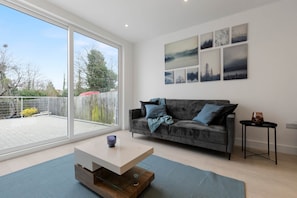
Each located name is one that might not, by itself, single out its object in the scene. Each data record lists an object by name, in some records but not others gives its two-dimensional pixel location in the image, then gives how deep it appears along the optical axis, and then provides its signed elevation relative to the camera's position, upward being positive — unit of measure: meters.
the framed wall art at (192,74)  3.28 +0.53
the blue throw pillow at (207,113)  2.51 -0.28
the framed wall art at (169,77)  3.64 +0.53
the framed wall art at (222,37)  2.92 +1.25
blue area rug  1.43 -0.95
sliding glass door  2.31 +0.31
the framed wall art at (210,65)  3.02 +0.69
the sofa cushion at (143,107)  3.51 -0.23
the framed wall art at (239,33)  2.75 +1.25
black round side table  2.13 -0.41
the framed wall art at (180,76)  3.47 +0.53
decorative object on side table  2.25 -0.32
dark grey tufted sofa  2.19 -0.53
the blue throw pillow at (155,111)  3.18 -0.30
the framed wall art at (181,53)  3.30 +1.06
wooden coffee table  1.29 -0.73
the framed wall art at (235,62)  2.76 +0.70
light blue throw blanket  2.87 -0.48
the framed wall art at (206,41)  3.09 +1.24
